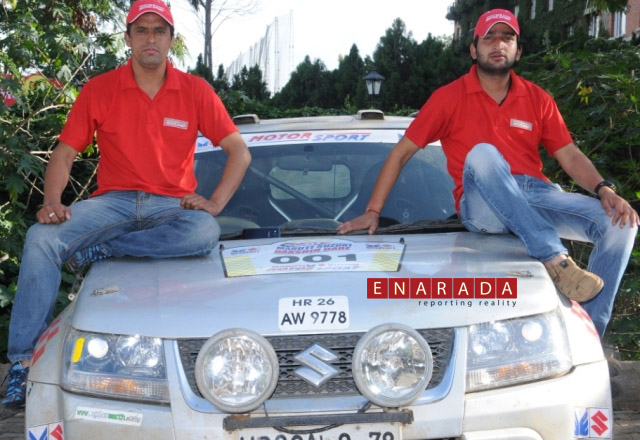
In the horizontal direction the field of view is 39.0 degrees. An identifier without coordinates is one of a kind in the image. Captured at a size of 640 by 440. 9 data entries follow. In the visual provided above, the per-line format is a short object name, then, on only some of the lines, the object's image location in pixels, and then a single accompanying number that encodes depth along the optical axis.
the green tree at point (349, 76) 31.47
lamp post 23.73
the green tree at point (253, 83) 30.77
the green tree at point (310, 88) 32.06
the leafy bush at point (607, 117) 5.80
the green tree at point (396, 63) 29.97
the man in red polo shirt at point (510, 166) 3.54
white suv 2.64
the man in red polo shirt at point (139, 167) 3.52
